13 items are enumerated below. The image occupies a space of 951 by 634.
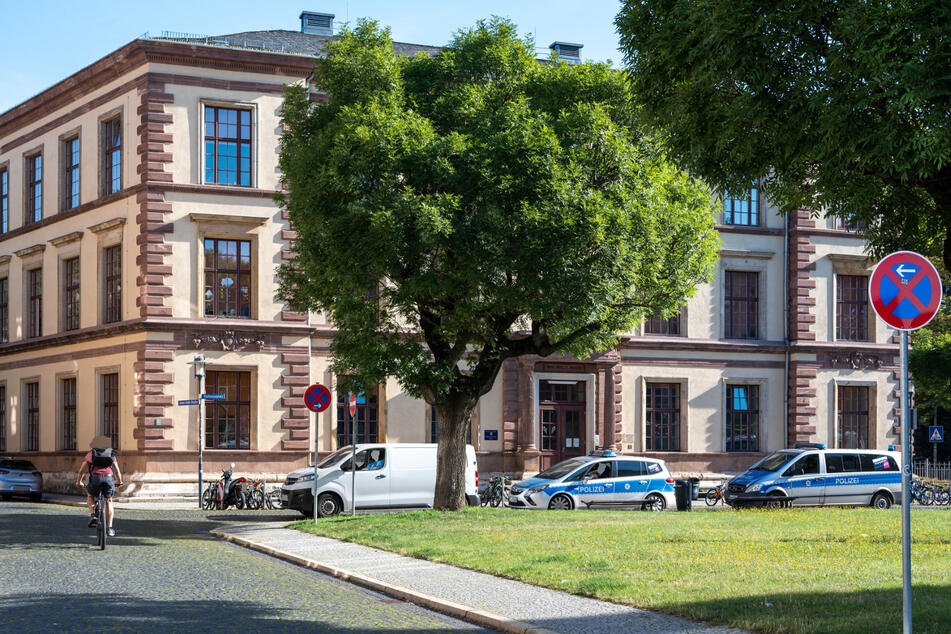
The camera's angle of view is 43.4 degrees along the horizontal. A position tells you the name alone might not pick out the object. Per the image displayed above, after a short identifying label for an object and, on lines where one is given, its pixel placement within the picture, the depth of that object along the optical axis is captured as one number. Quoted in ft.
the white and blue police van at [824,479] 103.65
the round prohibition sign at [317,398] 79.81
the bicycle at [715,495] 114.11
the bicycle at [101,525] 61.70
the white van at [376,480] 92.89
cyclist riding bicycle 62.90
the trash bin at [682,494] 103.60
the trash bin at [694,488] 111.96
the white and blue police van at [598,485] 99.25
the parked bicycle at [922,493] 124.57
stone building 120.47
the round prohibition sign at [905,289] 30.30
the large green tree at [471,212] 74.90
